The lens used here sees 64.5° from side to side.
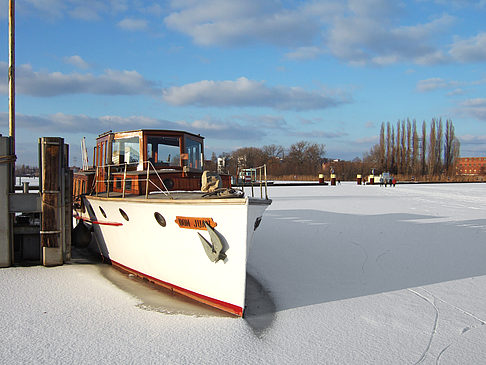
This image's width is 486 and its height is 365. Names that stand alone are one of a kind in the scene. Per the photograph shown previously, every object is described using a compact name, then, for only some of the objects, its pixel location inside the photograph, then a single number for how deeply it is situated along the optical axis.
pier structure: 7.62
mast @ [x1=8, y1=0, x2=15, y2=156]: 9.32
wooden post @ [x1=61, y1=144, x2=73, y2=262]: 8.08
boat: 5.28
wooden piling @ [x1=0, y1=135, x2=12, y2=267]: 7.55
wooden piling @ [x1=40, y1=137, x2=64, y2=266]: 7.77
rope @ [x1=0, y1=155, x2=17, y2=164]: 7.55
